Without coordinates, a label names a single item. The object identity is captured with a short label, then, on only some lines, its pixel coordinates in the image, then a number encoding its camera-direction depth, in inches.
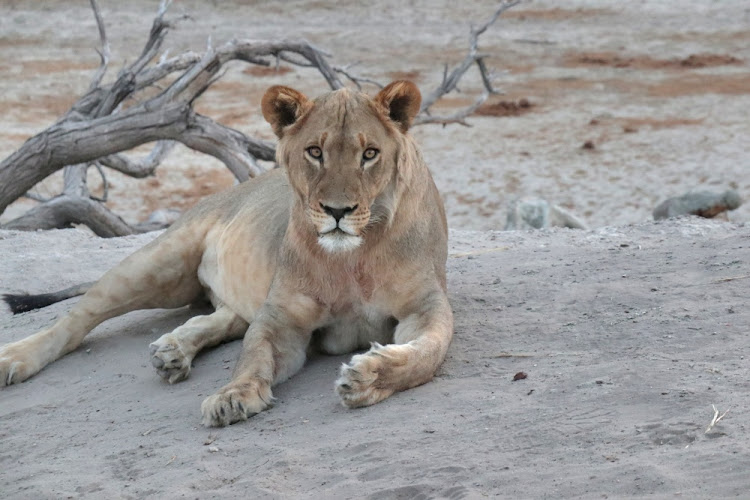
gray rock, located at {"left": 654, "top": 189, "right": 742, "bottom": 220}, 651.5
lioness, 273.1
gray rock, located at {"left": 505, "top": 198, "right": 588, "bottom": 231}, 622.8
